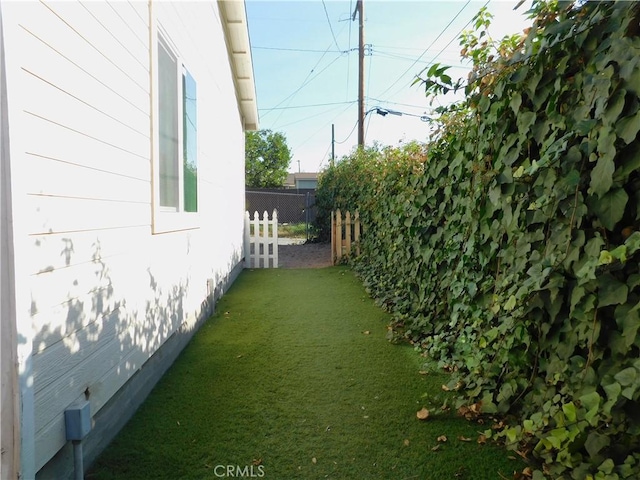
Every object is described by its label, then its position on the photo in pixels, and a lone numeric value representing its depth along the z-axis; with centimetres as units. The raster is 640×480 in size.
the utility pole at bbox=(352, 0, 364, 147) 1505
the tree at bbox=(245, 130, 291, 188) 3681
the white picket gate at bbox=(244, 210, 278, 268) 952
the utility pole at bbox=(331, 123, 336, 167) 3987
